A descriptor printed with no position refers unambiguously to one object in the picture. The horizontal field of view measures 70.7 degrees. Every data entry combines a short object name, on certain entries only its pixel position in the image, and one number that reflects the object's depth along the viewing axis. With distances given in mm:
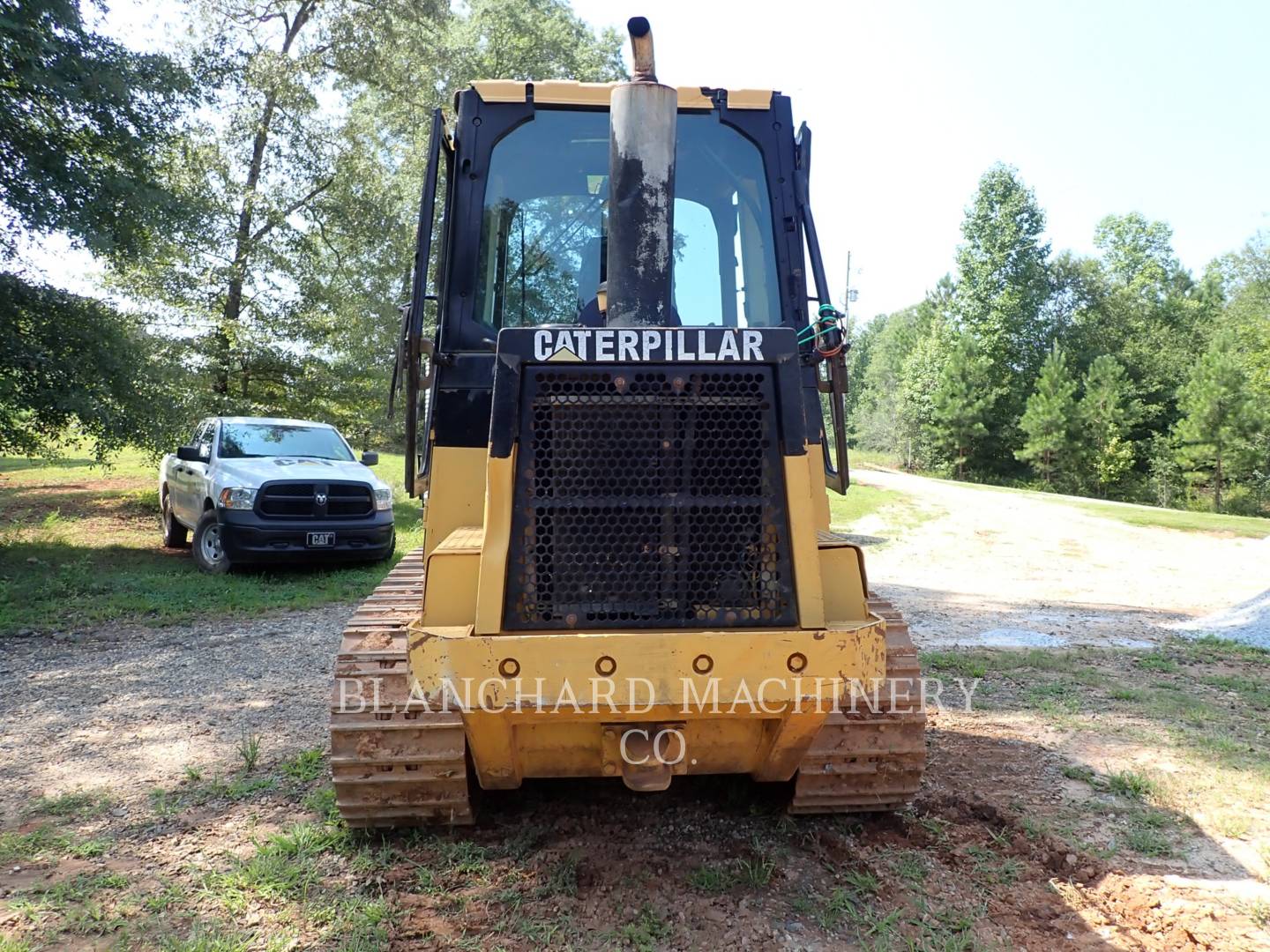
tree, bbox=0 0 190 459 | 9305
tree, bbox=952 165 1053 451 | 55562
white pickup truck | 9633
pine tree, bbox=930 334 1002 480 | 51719
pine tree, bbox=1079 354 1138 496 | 46125
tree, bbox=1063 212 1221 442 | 51531
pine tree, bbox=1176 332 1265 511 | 40625
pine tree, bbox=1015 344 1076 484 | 46281
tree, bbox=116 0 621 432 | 16562
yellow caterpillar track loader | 2697
